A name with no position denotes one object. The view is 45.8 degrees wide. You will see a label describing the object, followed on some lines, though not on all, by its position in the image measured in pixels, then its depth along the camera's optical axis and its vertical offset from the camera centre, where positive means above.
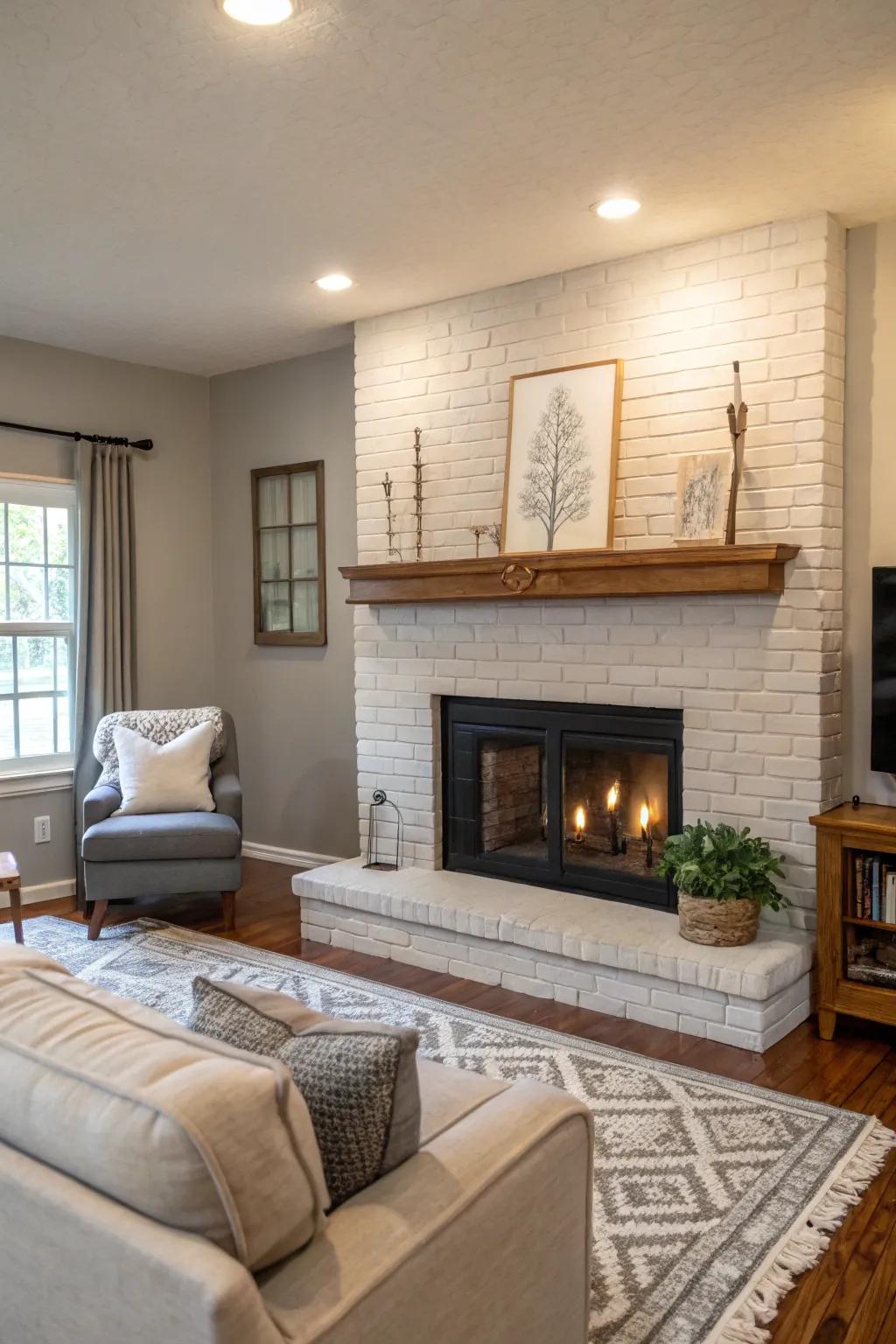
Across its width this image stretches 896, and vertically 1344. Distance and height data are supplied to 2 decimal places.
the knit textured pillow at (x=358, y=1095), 1.33 -0.58
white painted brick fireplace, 3.44 +0.51
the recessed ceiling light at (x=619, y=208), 3.28 +1.34
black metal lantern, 4.54 -0.87
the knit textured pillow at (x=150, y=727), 4.82 -0.42
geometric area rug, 2.03 -1.25
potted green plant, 3.34 -0.79
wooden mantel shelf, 3.39 +0.22
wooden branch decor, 3.45 +0.67
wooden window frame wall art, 5.24 +0.38
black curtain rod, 4.85 +0.95
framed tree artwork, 3.86 +0.66
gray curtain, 5.06 +0.21
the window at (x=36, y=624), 4.94 +0.06
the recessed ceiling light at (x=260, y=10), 2.17 +1.29
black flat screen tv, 3.27 -0.11
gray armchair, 4.32 -0.91
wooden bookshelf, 3.18 -0.86
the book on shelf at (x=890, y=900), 3.16 -0.79
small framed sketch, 3.55 +0.47
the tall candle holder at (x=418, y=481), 4.44 +0.65
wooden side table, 3.78 -0.88
